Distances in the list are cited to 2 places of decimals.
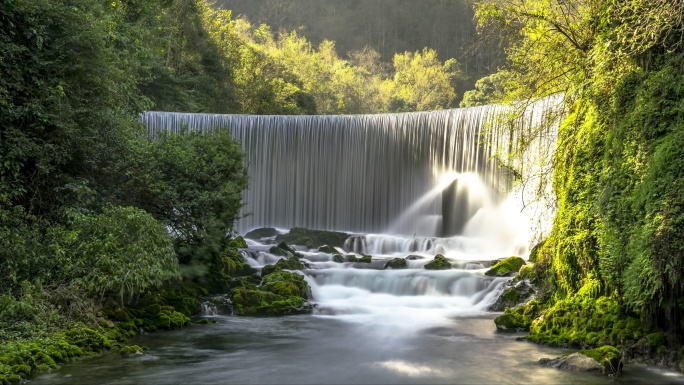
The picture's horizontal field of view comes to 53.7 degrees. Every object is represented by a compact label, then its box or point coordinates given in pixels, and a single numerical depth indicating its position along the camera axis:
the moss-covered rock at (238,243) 21.07
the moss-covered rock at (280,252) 20.67
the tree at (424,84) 59.81
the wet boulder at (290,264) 18.70
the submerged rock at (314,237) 24.33
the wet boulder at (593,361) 9.55
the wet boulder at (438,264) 18.59
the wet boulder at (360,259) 20.31
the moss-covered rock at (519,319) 12.93
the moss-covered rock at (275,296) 15.11
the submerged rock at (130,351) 10.77
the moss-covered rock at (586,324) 10.35
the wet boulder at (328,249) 22.17
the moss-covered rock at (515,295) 14.90
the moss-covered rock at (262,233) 26.28
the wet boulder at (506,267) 17.12
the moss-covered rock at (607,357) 9.52
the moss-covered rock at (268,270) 18.00
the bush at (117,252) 11.45
